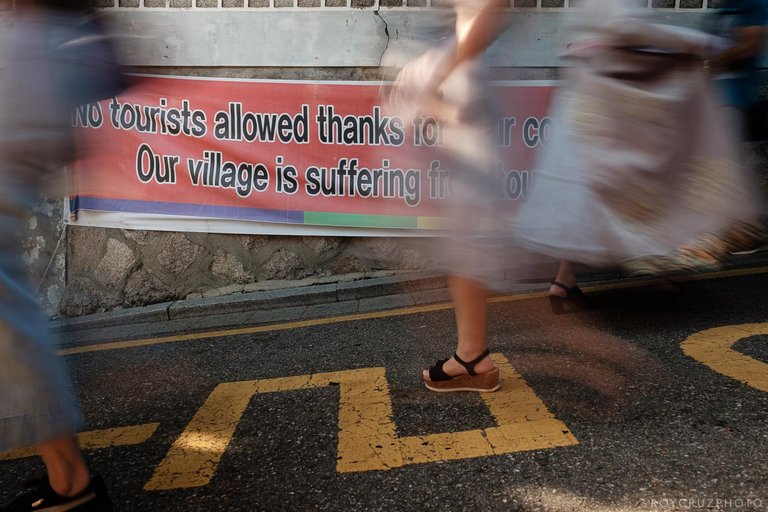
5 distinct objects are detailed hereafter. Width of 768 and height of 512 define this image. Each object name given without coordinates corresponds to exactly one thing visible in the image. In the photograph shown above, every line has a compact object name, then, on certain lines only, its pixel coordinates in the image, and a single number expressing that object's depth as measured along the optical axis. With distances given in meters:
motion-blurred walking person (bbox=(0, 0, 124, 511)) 1.60
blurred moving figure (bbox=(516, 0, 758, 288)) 2.28
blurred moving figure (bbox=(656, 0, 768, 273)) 2.35
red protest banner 4.99
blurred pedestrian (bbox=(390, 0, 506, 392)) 2.24
